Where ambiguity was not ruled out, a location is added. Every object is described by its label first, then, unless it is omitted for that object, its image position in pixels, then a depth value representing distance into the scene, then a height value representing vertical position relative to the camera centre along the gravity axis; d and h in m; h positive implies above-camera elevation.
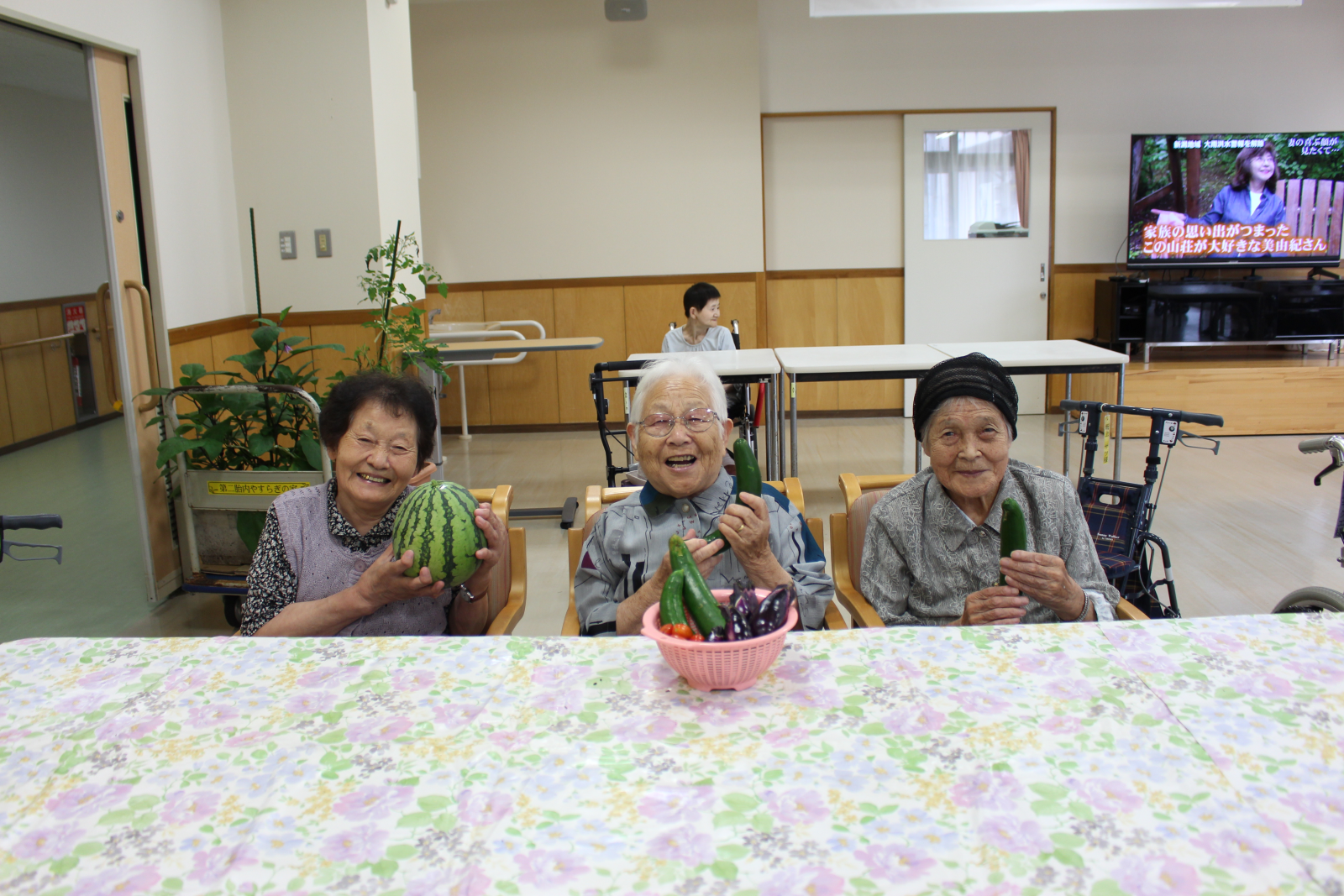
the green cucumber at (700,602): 1.14 -0.36
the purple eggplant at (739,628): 1.14 -0.39
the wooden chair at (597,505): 1.87 -0.40
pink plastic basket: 1.11 -0.42
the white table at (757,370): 4.05 -0.28
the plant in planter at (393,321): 3.87 -0.02
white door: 6.56 +0.52
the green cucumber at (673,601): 1.17 -0.37
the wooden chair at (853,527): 1.99 -0.49
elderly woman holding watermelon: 1.70 -0.39
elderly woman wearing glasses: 1.70 -0.39
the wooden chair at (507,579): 1.78 -0.54
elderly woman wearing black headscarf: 1.74 -0.41
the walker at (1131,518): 2.55 -0.62
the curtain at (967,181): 6.59 +0.83
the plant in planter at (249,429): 3.19 -0.39
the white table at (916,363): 3.96 -0.26
